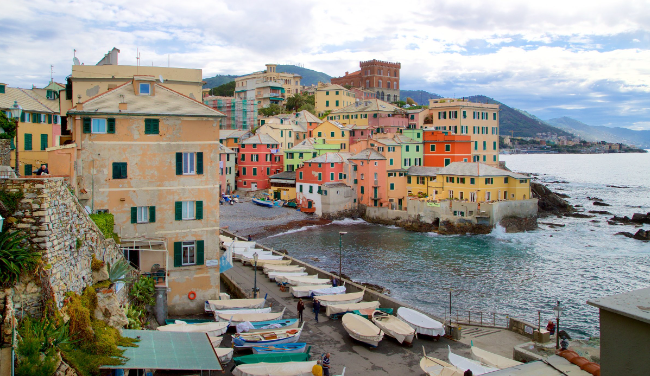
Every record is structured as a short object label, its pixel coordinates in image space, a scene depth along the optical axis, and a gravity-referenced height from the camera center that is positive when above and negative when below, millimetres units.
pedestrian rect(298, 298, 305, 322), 25127 -7054
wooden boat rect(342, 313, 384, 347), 21484 -7070
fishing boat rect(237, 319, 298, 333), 22203 -7054
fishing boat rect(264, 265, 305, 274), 35938 -7194
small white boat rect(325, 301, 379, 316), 25906 -7224
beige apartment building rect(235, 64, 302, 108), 133375 +23893
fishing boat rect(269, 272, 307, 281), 34088 -7250
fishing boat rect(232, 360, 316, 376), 17250 -7018
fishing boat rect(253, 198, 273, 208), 72812 -4809
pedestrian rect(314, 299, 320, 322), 25875 -7170
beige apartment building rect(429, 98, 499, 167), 82688 +8364
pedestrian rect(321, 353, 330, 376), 17969 -7058
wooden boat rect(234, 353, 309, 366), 18484 -7081
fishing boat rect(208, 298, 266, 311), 24219 -6749
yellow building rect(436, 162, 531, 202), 62750 -1578
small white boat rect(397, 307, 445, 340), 22875 -7129
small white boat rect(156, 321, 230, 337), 19969 -6621
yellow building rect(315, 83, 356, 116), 121000 +17875
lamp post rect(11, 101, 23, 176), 16375 +1953
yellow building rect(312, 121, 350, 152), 85375 +6515
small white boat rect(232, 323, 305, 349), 20422 -7024
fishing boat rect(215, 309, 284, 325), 23277 -7003
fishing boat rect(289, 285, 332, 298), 30188 -7349
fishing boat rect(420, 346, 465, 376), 17812 -7250
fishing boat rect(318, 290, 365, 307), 27703 -7258
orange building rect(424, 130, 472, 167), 75062 +3591
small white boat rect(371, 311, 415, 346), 22109 -7147
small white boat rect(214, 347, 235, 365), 18675 -7003
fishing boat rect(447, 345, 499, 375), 18391 -7328
